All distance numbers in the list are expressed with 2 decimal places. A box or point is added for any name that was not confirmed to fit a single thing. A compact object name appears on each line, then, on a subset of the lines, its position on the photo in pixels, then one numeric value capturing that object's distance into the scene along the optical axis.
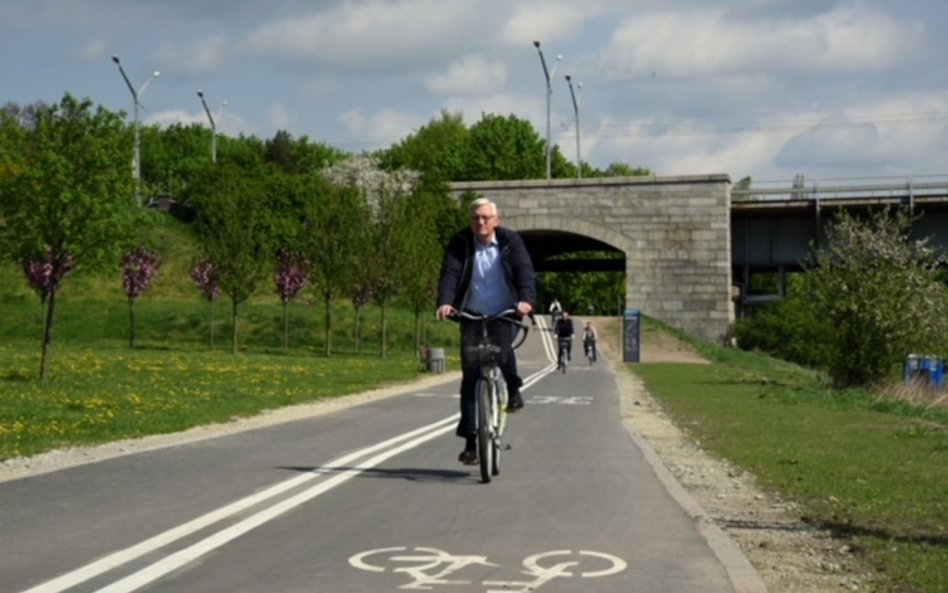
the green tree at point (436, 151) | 118.50
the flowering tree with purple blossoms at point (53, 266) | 32.03
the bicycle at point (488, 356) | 12.16
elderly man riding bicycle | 12.30
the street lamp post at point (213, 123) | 89.76
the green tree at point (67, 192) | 31.31
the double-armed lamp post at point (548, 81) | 78.97
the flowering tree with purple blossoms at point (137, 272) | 61.35
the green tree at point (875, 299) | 33.44
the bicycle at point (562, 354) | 47.19
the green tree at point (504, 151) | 116.19
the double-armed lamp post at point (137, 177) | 32.97
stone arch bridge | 77.75
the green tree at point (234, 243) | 56.25
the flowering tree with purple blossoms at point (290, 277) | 65.19
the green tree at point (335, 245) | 59.25
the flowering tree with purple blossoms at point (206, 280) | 59.34
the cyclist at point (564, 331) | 47.38
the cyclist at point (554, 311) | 73.22
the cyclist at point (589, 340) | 55.22
